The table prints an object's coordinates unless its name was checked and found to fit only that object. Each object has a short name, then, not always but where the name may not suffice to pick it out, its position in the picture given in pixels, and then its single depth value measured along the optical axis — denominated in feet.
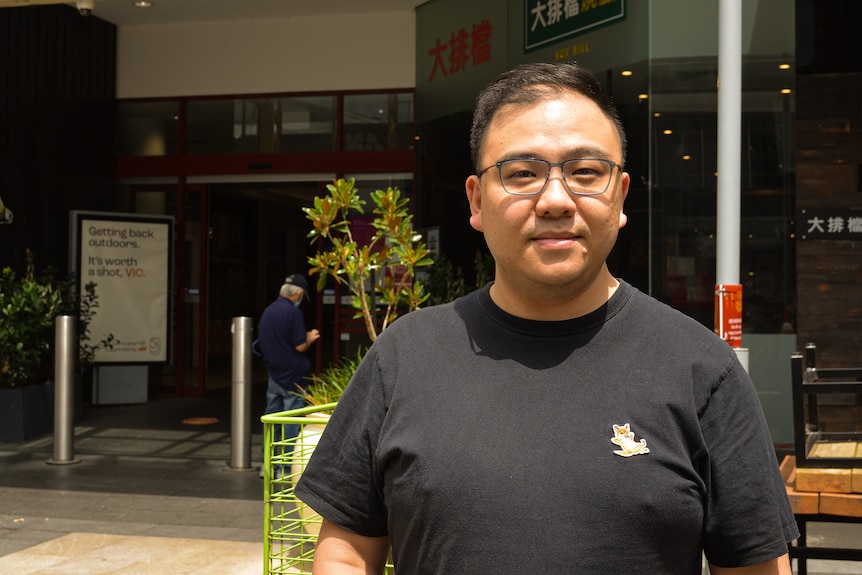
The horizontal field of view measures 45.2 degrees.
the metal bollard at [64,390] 30.17
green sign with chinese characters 29.37
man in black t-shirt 5.39
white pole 15.19
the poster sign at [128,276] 41.96
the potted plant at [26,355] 34.04
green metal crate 11.82
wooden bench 11.78
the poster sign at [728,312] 14.94
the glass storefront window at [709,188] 28.09
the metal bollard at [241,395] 29.09
